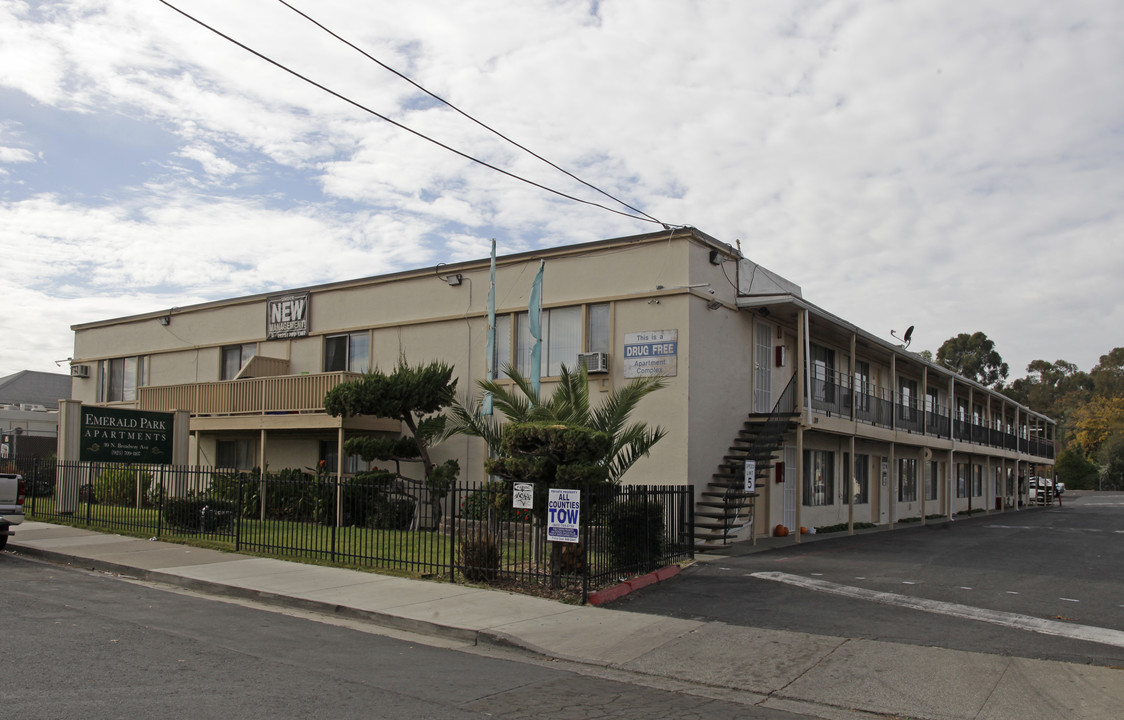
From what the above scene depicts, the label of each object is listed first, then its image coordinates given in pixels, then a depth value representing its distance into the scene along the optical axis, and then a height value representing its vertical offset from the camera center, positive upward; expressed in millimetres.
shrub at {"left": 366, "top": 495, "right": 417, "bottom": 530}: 19953 -1923
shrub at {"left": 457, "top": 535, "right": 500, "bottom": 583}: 12641 -1847
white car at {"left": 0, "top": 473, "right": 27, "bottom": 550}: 14570 -1301
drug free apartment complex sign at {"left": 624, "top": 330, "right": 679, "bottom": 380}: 19344 +1676
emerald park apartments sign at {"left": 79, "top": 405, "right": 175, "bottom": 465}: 19188 -263
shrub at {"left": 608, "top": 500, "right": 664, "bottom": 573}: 12695 -1545
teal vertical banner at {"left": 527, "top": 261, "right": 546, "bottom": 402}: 18828 +2578
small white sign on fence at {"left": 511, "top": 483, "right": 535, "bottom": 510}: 12500 -943
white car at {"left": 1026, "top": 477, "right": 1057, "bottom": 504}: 53594 -3418
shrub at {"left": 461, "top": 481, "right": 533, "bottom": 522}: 13000 -1104
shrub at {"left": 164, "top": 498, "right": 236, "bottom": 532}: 17312 -1757
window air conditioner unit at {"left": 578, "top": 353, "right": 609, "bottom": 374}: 20125 +1536
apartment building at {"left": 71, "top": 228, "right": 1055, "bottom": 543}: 19641 +1830
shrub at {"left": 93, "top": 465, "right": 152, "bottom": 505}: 23047 -1678
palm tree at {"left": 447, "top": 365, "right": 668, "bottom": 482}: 14641 +324
